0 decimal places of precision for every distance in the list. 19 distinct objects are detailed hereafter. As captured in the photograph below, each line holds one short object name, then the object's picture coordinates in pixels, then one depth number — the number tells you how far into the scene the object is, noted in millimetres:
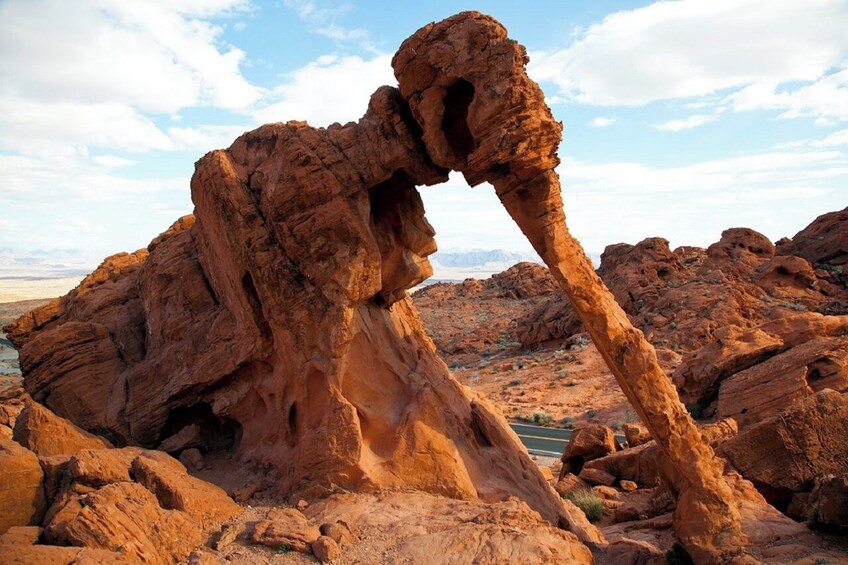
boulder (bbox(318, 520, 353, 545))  9539
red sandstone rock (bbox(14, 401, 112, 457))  11445
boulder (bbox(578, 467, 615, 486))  16141
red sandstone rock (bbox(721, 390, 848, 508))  12594
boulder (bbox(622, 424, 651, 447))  18531
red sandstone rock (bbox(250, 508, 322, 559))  9445
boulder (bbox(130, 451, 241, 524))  10328
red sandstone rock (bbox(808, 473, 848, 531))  10547
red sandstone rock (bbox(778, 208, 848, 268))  40000
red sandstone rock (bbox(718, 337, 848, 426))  16125
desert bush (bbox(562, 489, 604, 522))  14141
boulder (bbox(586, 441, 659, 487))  15922
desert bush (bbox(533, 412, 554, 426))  27891
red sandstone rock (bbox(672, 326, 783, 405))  19609
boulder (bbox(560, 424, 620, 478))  17641
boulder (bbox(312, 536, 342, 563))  9070
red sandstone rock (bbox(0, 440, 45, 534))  9547
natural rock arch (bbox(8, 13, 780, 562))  10906
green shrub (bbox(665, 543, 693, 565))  10828
